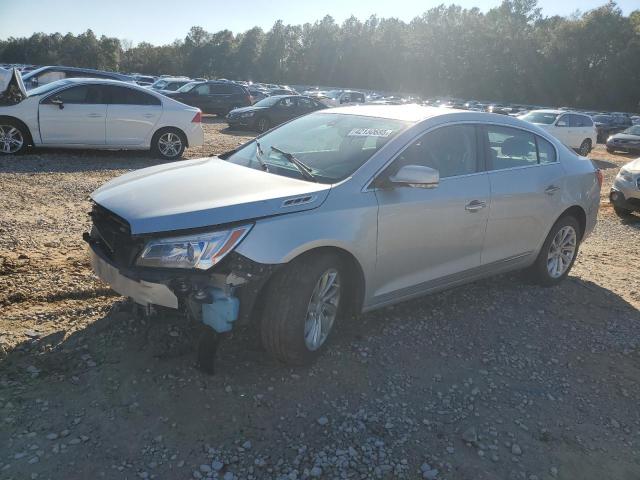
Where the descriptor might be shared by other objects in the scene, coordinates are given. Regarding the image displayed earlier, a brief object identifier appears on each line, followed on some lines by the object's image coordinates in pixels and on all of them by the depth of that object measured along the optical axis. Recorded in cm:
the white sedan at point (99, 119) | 1014
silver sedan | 311
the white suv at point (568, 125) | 1945
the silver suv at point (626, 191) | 914
